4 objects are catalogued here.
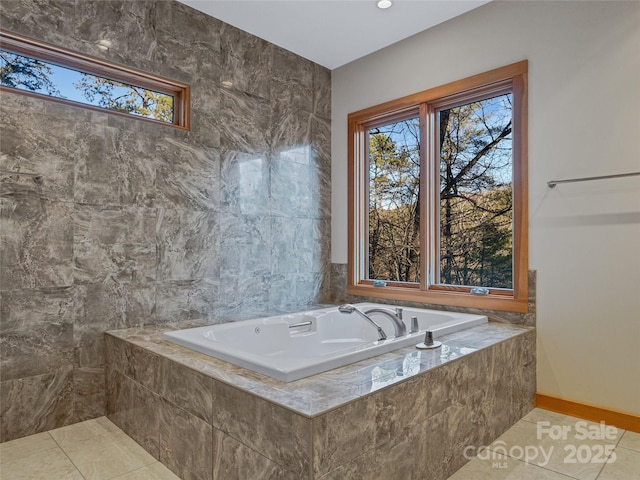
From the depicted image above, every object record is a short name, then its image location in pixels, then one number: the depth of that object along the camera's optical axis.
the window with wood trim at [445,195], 2.72
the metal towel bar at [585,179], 2.19
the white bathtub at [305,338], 1.64
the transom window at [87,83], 2.20
